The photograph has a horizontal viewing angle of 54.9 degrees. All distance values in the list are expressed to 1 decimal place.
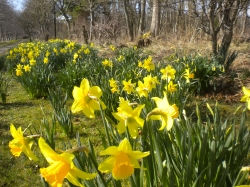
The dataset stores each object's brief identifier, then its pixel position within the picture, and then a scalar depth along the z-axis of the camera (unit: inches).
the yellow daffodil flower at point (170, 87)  102.4
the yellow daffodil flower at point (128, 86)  96.3
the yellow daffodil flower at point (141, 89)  86.8
